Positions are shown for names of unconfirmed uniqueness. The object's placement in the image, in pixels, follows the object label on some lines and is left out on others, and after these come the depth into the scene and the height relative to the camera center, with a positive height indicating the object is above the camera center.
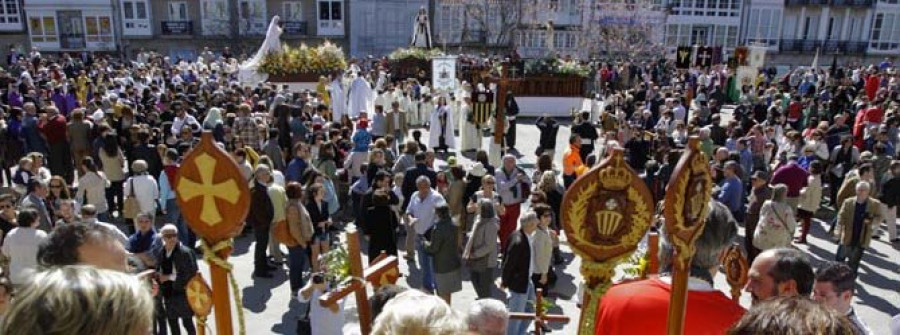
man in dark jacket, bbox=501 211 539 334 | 6.50 -2.18
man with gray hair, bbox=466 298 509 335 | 4.04 -1.68
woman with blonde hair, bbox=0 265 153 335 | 1.52 -0.63
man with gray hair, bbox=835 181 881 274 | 8.28 -2.22
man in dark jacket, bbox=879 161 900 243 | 10.11 -2.28
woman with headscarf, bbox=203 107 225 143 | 12.34 -1.75
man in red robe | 2.78 -1.09
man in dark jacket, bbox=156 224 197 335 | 5.93 -2.11
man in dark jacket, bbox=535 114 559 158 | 13.50 -1.98
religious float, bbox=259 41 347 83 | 21.36 -1.11
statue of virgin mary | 26.41 -0.04
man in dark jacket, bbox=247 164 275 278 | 8.11 -2.27
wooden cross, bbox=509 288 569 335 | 3.84 -1.63
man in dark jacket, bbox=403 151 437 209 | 9.51 -1.96
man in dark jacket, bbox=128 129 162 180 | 10.47 -1.92
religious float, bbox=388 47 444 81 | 24.78 -1.17
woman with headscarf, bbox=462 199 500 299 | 7.09 -2.18
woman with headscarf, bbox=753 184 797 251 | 8.05 -2.18
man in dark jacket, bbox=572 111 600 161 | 13.02 -1.83
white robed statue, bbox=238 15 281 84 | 21.81 -0.90
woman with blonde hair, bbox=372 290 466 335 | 2.15 -0.91
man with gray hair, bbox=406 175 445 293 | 8.11 -2.16
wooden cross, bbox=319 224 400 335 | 3.47 -1.33
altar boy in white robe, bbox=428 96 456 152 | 16.08 -2.31
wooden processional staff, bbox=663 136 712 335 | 2.21 -0.58
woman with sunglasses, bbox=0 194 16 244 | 6.94 -1.93
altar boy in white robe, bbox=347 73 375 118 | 20.23 -1.94
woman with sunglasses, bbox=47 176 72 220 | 8.43 -2.02
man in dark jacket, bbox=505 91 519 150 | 16.34 -1.97
